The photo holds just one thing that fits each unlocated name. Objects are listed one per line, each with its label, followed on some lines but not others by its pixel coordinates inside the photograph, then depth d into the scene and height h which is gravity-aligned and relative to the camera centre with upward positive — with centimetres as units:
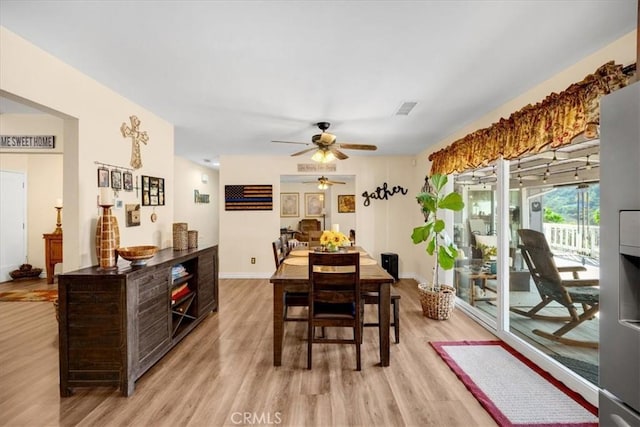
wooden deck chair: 252 -68
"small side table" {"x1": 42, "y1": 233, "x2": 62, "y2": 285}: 501 -65
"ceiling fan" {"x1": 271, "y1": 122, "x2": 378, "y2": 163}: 326 +79
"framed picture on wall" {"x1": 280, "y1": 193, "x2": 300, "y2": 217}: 981 +34
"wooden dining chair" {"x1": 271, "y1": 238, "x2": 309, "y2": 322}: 287 -86
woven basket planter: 354 -111
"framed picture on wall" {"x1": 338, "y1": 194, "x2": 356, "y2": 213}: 912 +31
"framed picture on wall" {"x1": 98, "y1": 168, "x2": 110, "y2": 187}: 258 +33
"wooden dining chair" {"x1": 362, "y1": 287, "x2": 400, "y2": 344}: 279 -86
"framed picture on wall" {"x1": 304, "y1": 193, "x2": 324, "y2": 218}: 980 +33
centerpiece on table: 314 -29
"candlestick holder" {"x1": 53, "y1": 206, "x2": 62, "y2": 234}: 510 -16
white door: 507 -15
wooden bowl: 228 -33
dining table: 247 -70
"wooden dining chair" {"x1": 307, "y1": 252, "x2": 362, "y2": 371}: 233 -68
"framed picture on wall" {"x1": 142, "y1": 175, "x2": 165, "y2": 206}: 318 +26
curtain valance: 186 +75
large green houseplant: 350 -47
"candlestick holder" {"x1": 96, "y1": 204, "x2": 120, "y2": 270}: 226 -23
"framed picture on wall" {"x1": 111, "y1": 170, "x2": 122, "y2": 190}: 274 +33
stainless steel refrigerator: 88 -15
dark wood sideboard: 207 -83
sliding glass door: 237 -26
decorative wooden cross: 297 +80
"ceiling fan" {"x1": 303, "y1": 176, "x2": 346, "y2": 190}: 621 +70
